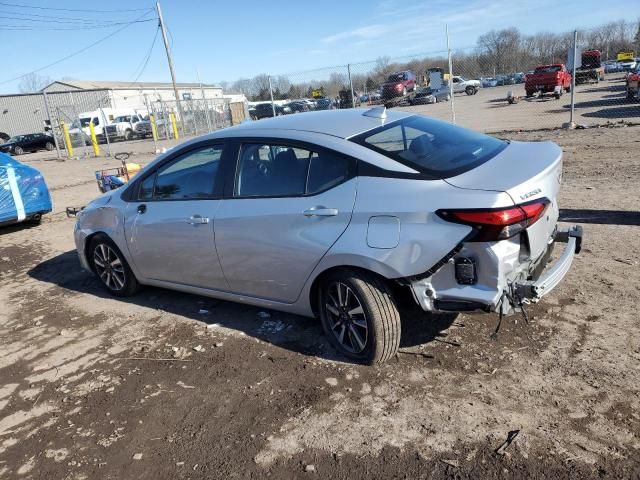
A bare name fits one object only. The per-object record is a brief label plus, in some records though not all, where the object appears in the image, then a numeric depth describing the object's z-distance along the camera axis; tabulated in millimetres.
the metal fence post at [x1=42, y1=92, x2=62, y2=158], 22328
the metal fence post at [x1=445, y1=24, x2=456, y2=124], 14794
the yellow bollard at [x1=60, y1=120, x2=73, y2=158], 24844
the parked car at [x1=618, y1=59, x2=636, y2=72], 48319
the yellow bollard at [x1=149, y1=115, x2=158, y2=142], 25375
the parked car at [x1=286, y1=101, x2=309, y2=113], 34219
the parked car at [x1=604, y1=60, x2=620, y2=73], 53494
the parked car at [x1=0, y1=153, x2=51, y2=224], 8211
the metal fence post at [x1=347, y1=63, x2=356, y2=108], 16466
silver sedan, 2939
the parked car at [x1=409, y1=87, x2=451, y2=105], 32750
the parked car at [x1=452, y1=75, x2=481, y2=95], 43000
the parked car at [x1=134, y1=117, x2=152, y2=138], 36781
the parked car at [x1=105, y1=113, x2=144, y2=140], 37219
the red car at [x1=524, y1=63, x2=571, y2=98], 27953
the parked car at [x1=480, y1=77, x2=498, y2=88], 44975
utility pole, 27766
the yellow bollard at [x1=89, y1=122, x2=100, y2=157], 24558
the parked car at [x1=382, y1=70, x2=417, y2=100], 28266
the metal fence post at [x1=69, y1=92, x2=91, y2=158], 24938
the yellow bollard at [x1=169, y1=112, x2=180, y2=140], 28109
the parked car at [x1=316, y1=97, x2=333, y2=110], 26128
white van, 26516
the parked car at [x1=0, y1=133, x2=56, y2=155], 32688
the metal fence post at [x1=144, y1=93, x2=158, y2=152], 24847
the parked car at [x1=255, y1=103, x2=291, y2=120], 34678
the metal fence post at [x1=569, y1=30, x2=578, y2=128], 12750
